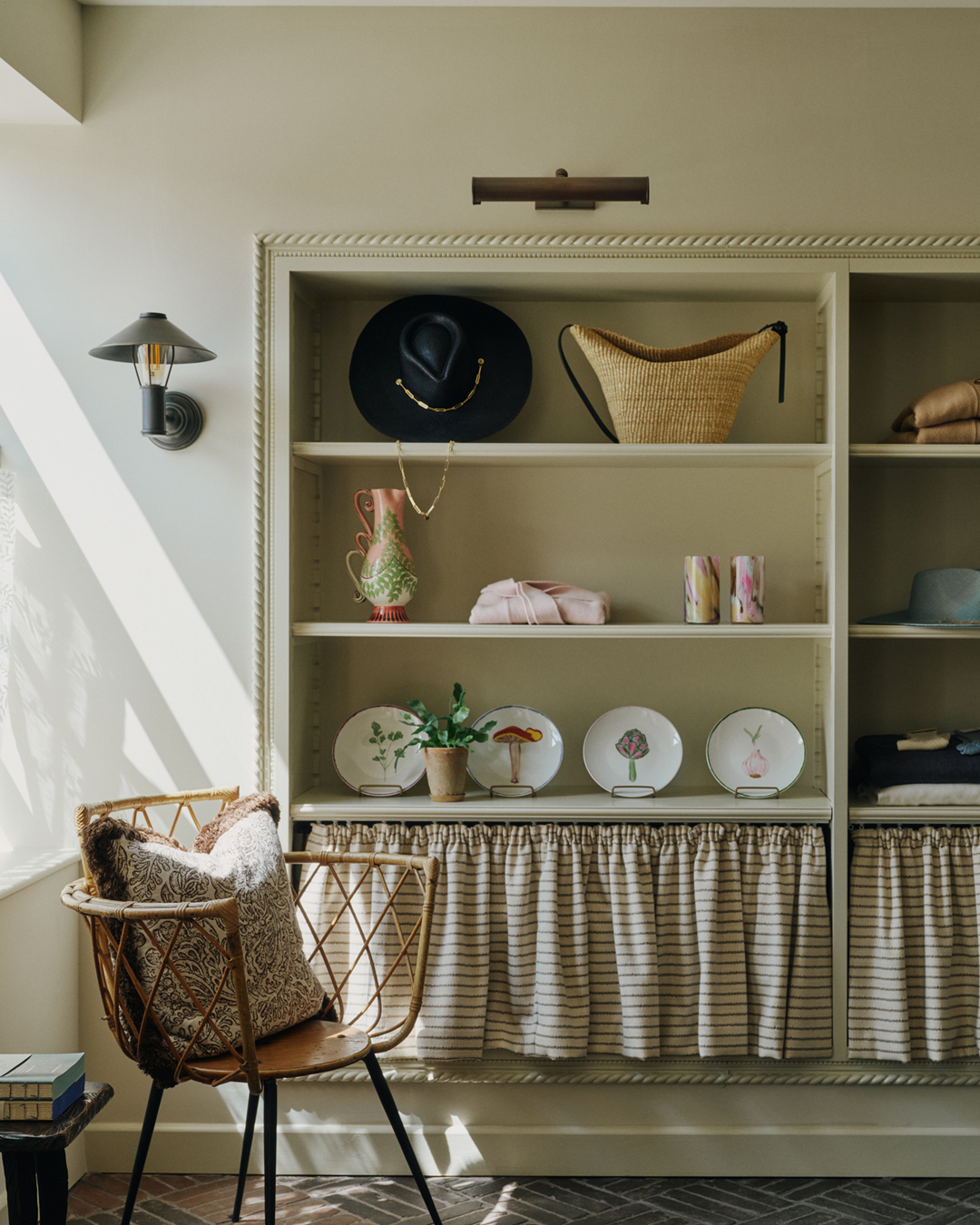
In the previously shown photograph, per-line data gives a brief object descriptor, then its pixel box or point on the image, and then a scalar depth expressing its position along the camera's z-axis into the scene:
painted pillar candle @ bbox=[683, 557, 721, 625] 2.46
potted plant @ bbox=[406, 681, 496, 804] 2.44
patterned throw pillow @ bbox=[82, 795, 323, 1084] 1.85
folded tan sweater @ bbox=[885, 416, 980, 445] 2.44
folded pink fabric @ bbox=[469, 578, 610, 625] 2.46
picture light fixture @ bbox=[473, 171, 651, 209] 2.34
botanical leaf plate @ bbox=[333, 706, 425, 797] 2.57
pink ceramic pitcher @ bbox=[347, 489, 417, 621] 2.50
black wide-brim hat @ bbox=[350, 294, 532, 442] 2.54
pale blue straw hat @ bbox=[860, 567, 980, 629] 2.45
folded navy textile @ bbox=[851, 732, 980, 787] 2.43
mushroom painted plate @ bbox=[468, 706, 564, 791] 2.56
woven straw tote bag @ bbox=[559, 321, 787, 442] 2.39
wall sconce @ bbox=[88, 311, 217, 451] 2.23
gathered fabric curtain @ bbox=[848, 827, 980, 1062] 2.38
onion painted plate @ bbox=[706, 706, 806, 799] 2.53
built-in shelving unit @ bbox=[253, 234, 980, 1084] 2.62
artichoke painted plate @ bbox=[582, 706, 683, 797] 2.56
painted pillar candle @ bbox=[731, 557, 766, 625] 2.45
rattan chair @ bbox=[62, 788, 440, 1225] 1.79
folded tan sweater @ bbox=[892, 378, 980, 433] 2.42
